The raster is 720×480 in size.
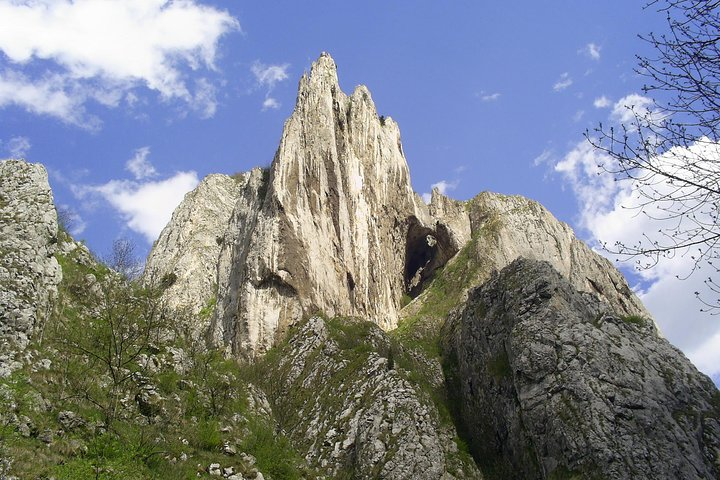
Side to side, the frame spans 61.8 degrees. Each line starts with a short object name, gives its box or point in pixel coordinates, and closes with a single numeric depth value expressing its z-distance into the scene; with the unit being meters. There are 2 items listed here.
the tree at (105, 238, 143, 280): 23.90
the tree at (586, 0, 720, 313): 8.95
